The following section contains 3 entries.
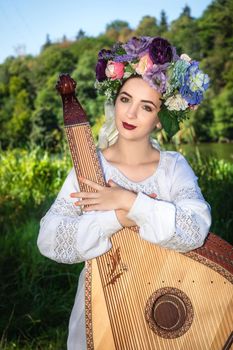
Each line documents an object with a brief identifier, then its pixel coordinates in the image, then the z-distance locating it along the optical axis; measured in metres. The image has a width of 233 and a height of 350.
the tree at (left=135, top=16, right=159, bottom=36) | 58.44
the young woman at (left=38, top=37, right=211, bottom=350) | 1.83
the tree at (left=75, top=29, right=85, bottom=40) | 69.69
